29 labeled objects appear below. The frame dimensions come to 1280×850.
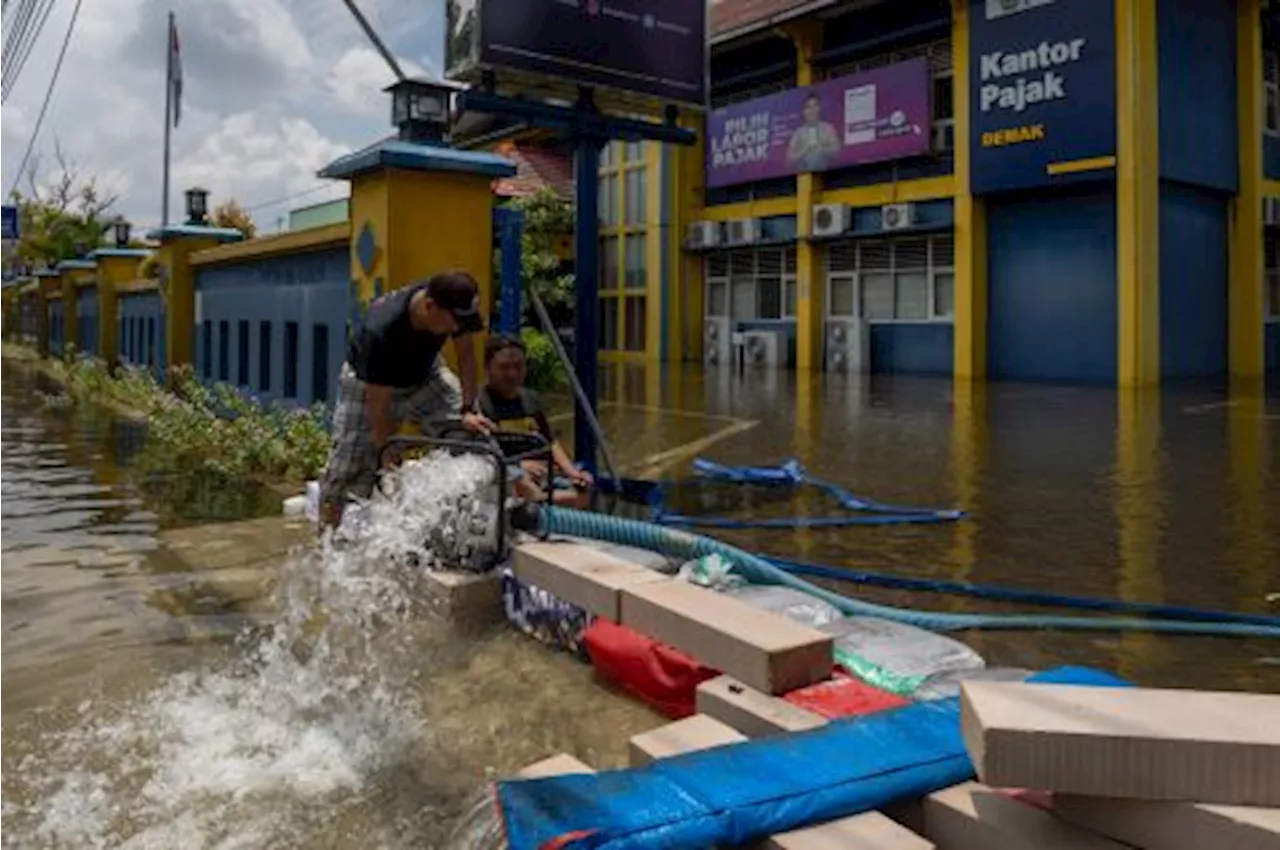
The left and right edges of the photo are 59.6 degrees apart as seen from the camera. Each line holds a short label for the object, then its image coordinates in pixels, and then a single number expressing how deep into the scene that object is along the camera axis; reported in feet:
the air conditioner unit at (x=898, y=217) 72.49
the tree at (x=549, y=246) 74.02
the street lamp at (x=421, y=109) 26.04
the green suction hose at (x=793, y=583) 14.39
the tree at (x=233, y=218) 149.48
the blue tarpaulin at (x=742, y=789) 7.63
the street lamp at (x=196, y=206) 55.01
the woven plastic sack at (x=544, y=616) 14.75
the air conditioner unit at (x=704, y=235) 88.63
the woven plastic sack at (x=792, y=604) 14.08
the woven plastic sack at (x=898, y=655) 11.87
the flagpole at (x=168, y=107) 98.22
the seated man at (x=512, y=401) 20.18
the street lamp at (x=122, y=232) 73.46
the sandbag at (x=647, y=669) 12.28
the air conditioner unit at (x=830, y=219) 76.89
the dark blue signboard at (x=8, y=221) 129.70
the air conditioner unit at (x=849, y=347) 77.15
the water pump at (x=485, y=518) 15.94
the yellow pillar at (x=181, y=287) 49.70
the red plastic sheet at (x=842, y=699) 10.57
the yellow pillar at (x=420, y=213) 24.68
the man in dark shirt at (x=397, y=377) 16.57
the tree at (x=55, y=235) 128.06
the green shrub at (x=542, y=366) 59.31
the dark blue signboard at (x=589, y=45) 23.88
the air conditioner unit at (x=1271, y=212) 69.10
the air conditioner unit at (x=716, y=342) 89.04
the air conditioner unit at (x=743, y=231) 84.94
